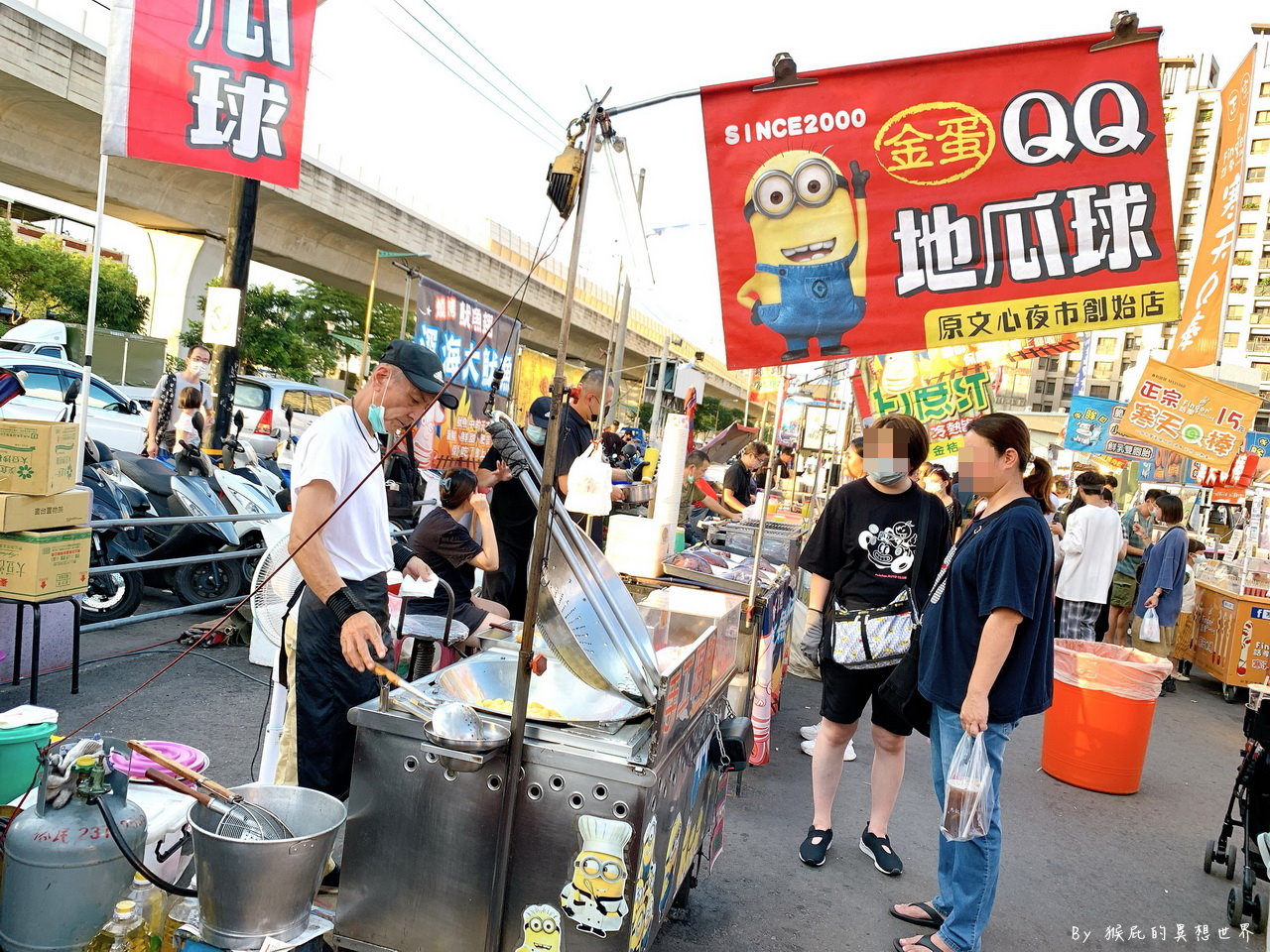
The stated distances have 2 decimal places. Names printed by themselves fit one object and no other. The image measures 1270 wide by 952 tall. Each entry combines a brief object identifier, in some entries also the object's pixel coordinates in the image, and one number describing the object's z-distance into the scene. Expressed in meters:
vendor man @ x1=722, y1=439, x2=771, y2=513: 10.05
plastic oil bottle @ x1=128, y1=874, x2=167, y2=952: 2.50
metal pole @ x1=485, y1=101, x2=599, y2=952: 2.23
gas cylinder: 2.42
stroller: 4.08
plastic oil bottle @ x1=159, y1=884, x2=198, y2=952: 2.50
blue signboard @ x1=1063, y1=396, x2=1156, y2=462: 16.52
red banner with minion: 3.05
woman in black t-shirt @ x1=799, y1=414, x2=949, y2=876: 4.09
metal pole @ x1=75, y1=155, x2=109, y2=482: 5.54
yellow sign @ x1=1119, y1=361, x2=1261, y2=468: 10.83
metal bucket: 2.26
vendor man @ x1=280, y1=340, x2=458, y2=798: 2.95
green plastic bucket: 2.93
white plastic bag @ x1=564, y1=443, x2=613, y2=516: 4.29
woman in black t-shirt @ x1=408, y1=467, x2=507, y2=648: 5.05
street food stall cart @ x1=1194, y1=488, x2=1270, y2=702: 9.06
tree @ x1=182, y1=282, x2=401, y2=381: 30.58
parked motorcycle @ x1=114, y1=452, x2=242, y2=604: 6.83
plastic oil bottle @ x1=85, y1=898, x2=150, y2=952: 2.42
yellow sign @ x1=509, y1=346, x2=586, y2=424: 19.14
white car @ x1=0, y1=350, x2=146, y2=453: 12.22
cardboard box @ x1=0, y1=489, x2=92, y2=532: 4.41
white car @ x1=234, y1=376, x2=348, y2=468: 15.39
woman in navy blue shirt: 3.17
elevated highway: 16.34
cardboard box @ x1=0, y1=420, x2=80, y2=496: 4.44
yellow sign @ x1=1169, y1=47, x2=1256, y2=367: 5.64
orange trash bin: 5.50
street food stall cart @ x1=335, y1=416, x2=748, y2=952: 2.44
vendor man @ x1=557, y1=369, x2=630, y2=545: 5.55
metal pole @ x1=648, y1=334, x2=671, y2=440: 17.53
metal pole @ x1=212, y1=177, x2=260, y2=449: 10.65
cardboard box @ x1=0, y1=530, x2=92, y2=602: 4.46
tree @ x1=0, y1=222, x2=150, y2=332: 32.25
